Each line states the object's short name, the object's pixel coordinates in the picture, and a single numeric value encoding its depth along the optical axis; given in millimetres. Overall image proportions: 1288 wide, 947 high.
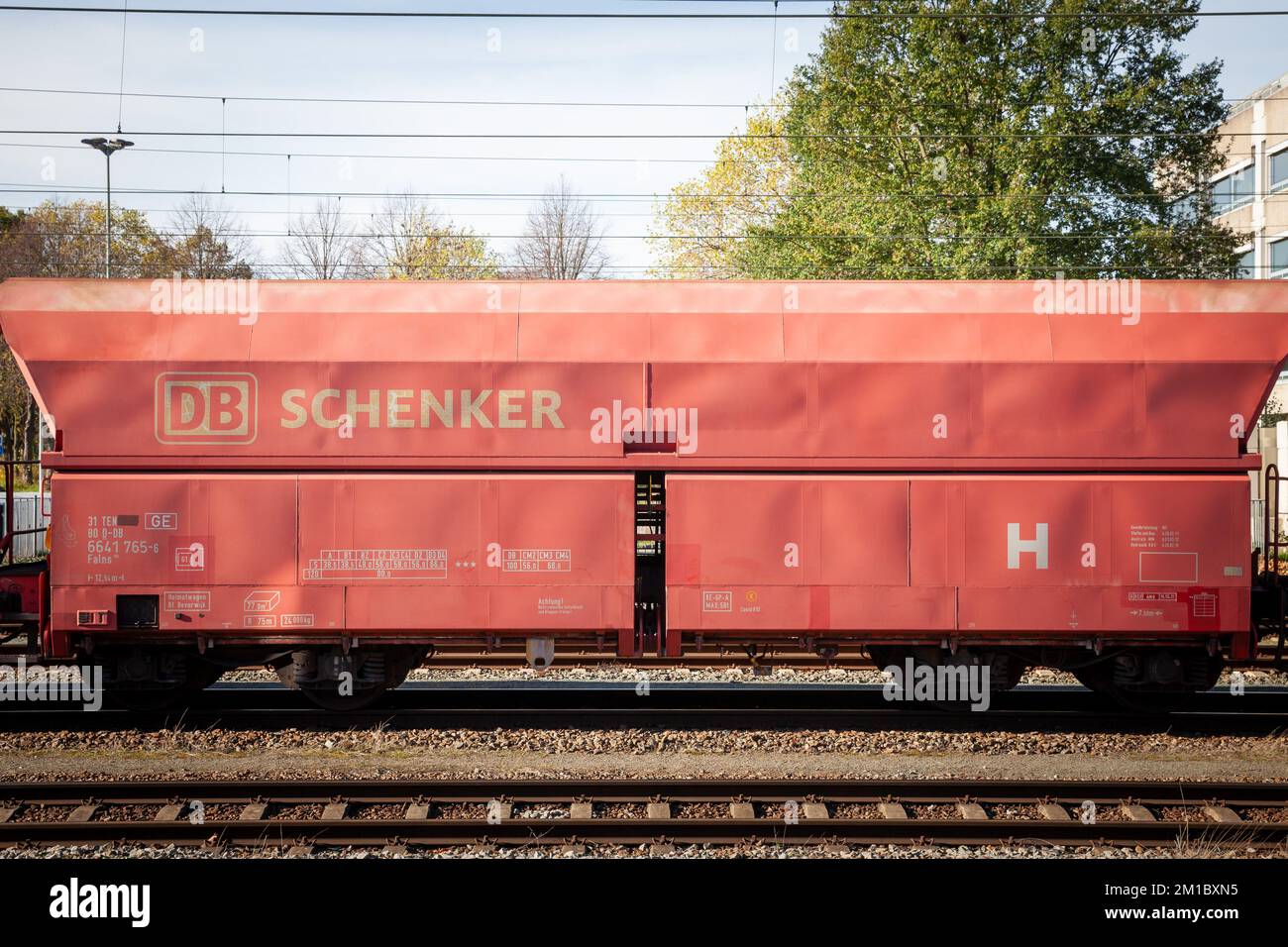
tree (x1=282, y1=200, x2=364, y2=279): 42844
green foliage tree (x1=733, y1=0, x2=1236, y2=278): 21938
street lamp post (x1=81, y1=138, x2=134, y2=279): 29672
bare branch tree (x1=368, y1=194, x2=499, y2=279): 42281
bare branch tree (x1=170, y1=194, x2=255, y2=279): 43241
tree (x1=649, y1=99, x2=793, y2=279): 33219
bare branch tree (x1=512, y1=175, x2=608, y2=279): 46750
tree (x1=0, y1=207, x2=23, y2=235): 50969
